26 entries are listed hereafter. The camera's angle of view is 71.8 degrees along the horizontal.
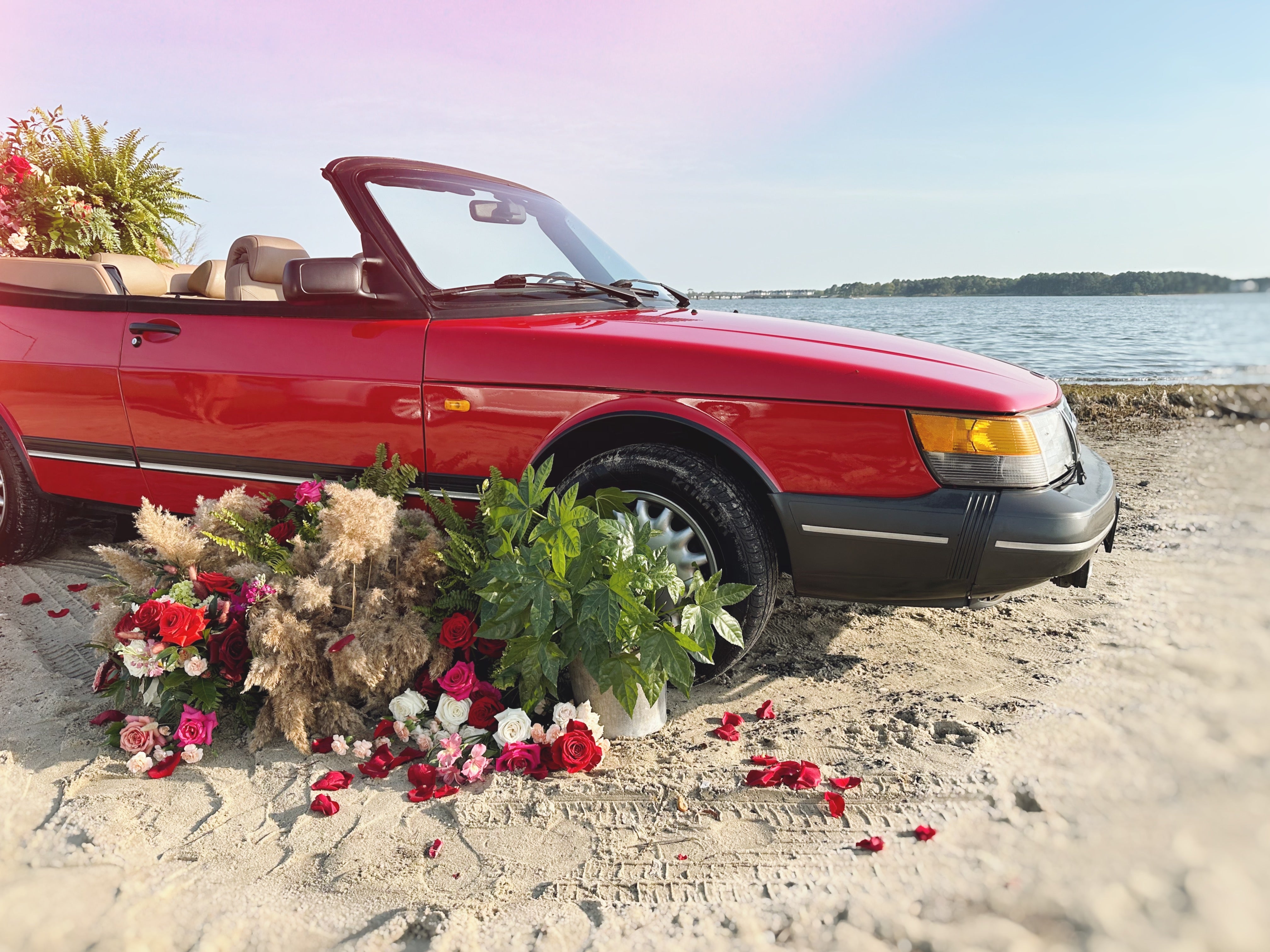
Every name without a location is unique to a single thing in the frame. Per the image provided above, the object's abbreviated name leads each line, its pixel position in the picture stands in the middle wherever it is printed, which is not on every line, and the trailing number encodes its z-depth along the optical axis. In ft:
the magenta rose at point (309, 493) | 9.72
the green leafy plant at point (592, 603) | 8.27
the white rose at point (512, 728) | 8.43
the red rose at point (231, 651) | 8.96
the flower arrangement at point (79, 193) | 16.21
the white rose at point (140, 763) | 8.24
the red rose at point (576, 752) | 8.11
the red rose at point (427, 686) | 9.24
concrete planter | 8.87
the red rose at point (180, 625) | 8.56
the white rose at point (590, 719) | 8.61
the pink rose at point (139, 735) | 8.50
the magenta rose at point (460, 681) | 8.80
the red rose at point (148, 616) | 8.68
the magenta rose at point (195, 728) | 8.59
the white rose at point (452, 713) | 8.73
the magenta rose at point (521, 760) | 8.29
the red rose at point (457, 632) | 8.92
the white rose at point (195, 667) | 8.80
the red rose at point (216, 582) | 9.19
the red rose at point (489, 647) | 9.25
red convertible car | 8.54
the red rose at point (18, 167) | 16.47
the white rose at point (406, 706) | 8.87
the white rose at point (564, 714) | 8.62
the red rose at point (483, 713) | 8.78
